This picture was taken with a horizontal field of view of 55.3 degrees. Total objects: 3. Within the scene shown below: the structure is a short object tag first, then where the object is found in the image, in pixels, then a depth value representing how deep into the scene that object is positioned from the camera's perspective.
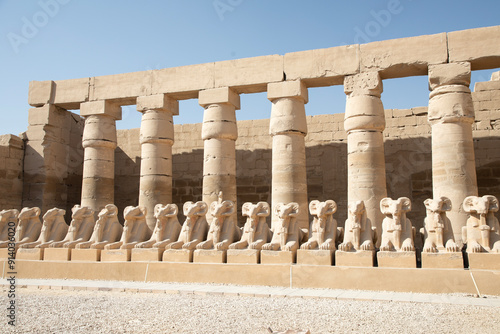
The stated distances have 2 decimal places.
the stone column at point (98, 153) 13.23
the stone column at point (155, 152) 12.70
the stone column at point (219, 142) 12.08
